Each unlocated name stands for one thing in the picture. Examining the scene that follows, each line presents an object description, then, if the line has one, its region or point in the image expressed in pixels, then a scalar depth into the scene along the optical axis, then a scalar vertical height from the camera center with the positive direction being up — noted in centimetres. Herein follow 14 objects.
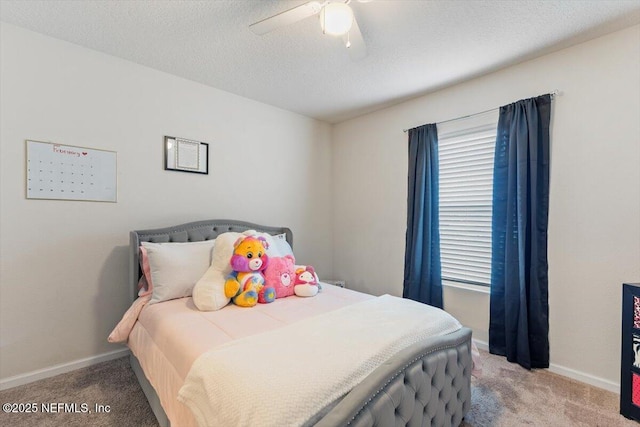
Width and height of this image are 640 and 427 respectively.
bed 111 -69
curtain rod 230 +94
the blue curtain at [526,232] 232 -14
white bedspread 99 -60
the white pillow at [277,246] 252 -30
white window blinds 272 +18
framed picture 273 +55
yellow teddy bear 203 -45
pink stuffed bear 226 -49
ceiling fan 150 +104
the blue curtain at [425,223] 302 -9
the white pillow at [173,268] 211 -41
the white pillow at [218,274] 193 -45
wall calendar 213 +30
